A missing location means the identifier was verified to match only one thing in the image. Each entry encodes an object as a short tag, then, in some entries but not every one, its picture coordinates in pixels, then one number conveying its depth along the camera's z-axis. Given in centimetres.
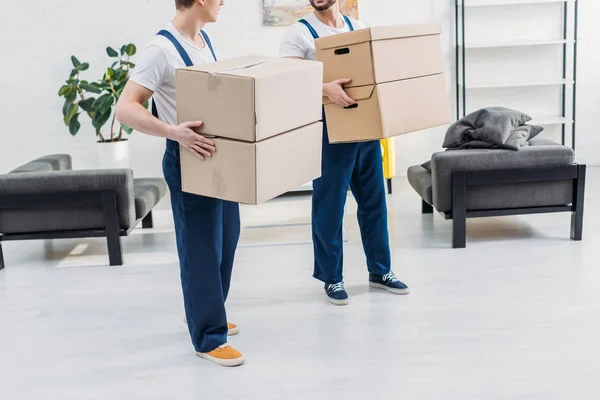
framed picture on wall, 647
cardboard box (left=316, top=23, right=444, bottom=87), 326
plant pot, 597
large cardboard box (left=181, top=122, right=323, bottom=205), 262
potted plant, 586
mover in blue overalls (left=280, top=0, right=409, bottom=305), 346
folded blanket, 455
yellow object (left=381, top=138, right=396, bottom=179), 579
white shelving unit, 638
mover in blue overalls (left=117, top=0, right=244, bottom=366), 274
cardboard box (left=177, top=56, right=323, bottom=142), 257
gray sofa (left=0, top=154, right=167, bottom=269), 436
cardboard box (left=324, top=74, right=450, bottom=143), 333
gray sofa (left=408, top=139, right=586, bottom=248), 445
